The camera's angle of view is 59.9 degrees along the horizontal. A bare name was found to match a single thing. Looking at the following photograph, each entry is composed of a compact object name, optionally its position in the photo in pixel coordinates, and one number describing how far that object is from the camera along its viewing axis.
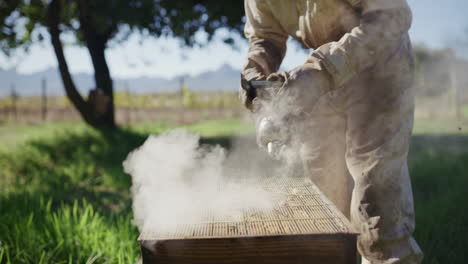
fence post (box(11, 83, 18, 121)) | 20.08
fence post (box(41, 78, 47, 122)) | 18.05
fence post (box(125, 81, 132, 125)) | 19.30
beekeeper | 1.95
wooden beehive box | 1.61
